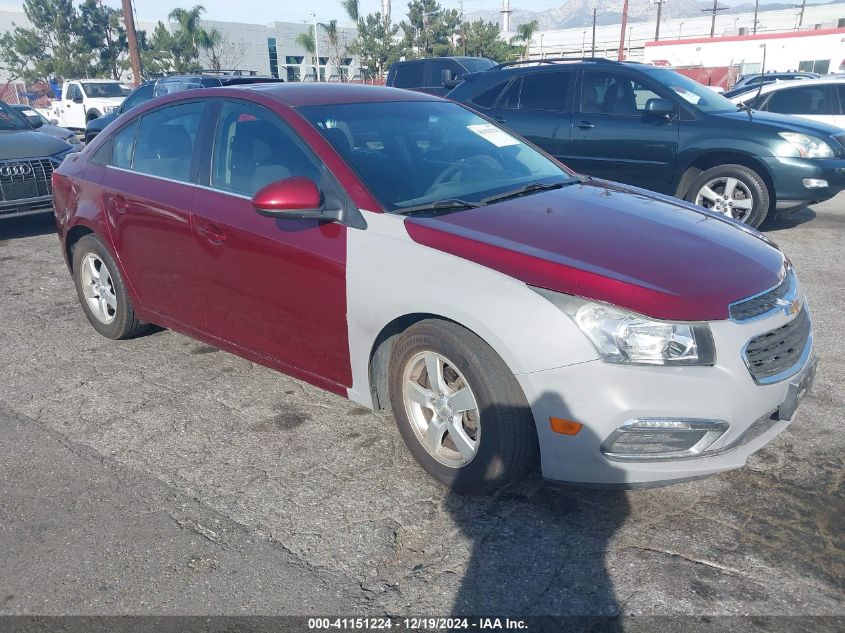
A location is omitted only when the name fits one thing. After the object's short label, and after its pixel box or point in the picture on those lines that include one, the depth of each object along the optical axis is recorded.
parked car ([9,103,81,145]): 9.23
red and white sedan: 2.61
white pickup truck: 20.83
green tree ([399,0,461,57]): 49.19
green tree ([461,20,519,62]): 47.50
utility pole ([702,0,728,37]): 67.06
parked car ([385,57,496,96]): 14.41
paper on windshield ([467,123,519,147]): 4.17
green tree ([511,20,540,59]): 45.91
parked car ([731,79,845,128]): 11.42
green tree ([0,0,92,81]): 43.06
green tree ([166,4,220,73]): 41.81
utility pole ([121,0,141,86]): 26.12
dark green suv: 7.46
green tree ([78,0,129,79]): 43.97
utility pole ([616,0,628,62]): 46.88
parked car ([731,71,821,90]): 18.25
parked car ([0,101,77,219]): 7.82
